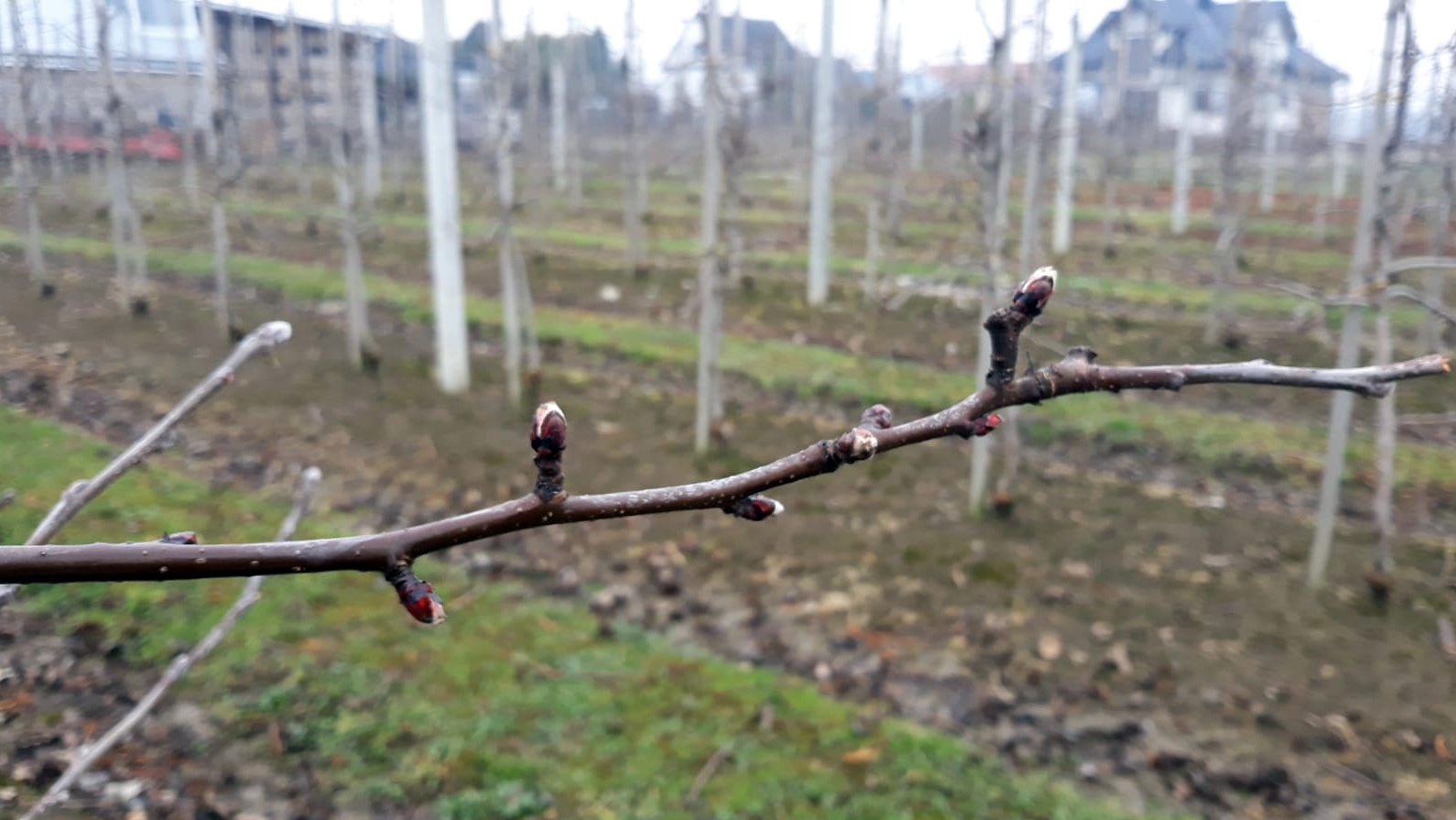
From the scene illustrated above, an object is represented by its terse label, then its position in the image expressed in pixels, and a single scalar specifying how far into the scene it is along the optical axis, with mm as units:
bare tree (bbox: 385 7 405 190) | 16703
